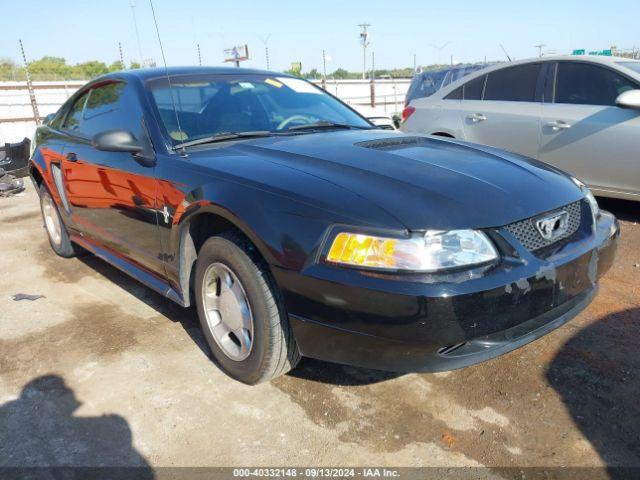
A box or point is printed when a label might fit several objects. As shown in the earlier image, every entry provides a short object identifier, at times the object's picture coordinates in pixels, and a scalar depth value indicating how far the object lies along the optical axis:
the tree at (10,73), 25.38
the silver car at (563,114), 4.70
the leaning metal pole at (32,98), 11.82
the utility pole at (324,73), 16.06
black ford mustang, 1.93
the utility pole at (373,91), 17.39
